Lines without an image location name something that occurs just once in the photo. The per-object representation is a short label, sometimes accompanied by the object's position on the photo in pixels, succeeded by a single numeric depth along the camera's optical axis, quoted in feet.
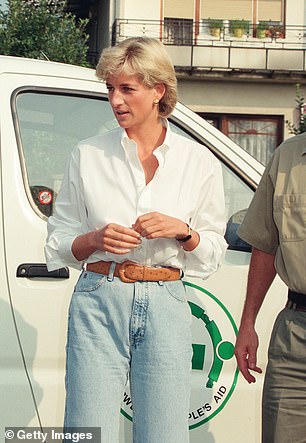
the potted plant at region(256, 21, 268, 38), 65.36
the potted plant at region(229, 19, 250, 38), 64.80
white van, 10.57
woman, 7.93
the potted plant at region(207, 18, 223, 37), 65.10
